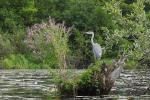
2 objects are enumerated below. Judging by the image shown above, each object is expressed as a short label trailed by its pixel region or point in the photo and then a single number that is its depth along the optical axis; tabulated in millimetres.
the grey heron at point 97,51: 28453
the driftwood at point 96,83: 26188
